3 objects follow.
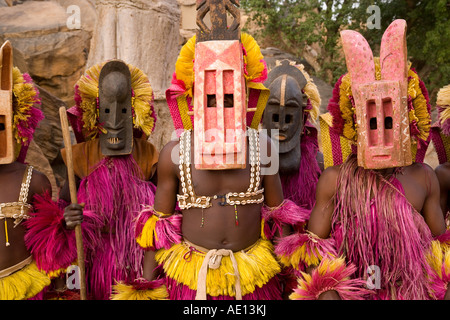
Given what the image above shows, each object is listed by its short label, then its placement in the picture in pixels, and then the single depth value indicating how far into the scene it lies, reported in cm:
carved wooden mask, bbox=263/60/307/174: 297
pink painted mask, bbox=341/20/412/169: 196
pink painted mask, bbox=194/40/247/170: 210
